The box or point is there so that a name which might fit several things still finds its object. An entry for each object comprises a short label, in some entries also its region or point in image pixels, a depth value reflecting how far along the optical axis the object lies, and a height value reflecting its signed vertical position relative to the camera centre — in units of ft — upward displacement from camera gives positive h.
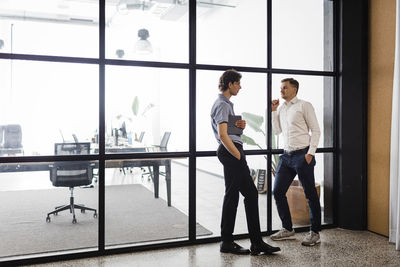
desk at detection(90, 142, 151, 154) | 10.50 -0.46
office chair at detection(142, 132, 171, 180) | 11.11 -0.41
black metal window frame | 10.02 +0.07
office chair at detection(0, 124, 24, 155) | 9.55 -0.19
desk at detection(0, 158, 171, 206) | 9.73 -0.93
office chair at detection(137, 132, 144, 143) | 10.93 -0.16
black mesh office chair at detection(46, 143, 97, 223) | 10.20 -1.18
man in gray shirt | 10.17 -1.29
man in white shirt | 11.17 -0.73
